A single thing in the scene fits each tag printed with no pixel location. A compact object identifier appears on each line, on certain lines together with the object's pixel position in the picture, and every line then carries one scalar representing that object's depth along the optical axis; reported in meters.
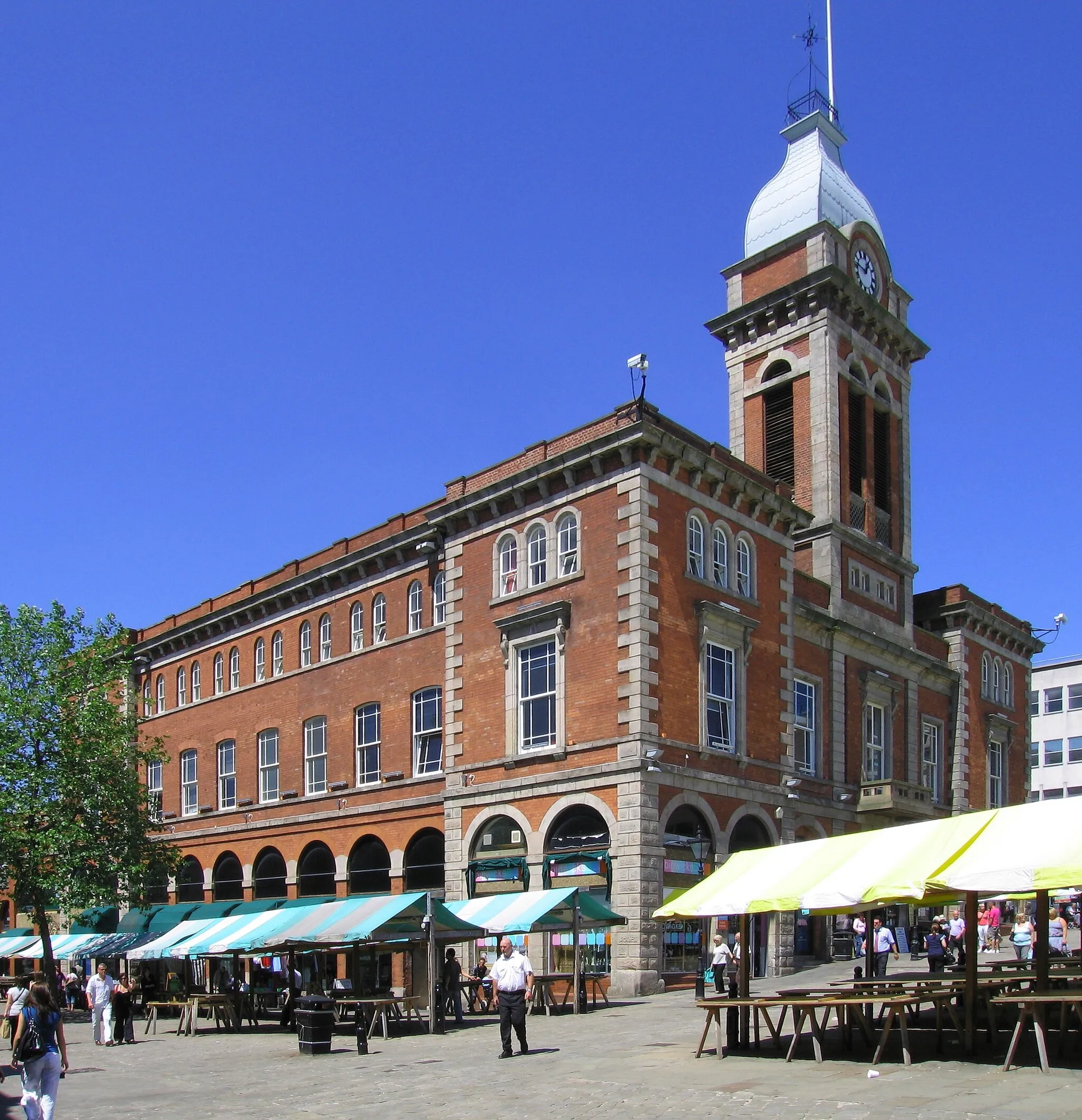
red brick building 32.69
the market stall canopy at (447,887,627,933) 27.34
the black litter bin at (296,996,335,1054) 23.09
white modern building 86.31
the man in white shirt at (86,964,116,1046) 28.67
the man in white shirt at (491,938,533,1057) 19.69
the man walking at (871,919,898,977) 30.37
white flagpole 51.31
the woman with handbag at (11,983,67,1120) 13.48
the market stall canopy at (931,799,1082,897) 14.68
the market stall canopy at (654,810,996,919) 16.30
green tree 38.31
